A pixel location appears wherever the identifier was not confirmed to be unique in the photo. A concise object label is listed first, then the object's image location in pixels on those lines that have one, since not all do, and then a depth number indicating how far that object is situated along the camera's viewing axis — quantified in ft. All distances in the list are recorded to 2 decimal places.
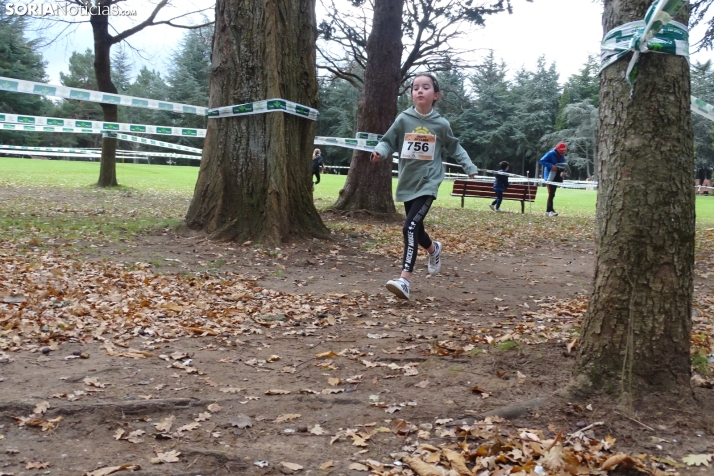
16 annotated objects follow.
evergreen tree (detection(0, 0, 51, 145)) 168.45
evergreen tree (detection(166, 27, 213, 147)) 197.47
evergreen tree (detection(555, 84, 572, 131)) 217.77
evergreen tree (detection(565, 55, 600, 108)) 234.38
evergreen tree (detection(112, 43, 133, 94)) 238.48
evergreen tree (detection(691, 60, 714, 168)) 182.59
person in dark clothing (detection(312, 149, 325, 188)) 86.94
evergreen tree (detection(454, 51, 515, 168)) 214.28
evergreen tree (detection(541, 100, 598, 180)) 207.72
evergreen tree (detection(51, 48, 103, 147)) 196.75
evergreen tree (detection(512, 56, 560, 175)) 219.41
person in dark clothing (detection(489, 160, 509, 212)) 60.18
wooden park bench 61.05
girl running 19.10
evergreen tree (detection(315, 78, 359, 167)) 202.59
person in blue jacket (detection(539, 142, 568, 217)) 53.11
